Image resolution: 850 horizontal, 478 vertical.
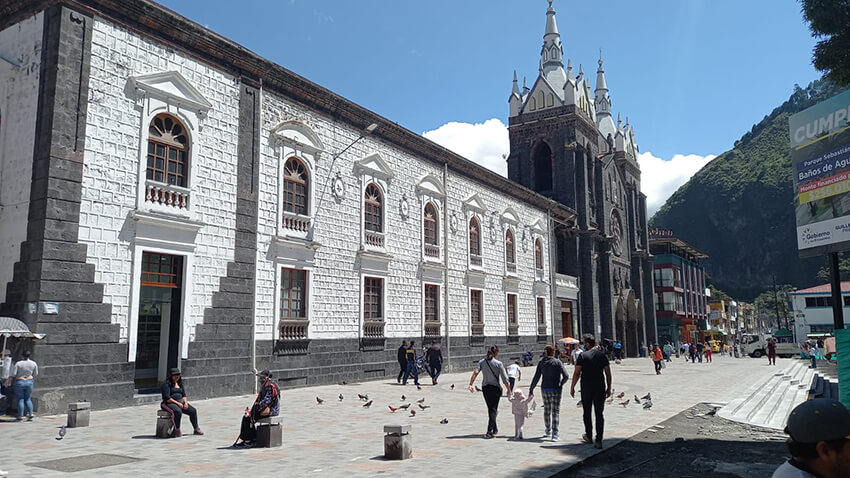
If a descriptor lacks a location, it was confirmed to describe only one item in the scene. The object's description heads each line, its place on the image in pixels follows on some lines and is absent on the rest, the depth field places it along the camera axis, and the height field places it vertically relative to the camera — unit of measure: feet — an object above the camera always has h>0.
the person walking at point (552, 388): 33.37 -3.26
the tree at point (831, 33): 36.94 +17.73
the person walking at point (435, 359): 71.33 -3.56
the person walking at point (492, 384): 34.58 -3.17
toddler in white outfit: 33.35 -4.37
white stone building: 43.57 +10.29
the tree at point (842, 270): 293.47 +28.54
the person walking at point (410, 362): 68.06 -3.69
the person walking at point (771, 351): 118.93 -4.85
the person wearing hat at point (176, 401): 33.60 -3.87
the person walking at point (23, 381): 38.22 -3.07
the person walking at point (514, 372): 38.48 -2.78
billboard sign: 35.68 +8.96
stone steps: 44.88 -6.67
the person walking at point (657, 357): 89.97 -4.41
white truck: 168.55 -6.27
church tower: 136.77 +33.48
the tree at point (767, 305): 428.56 +14.31
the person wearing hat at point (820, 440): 8.19 -1.52
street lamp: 66.74 +22.01
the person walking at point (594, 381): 31.40 -2.72
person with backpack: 30.94 -4.04
